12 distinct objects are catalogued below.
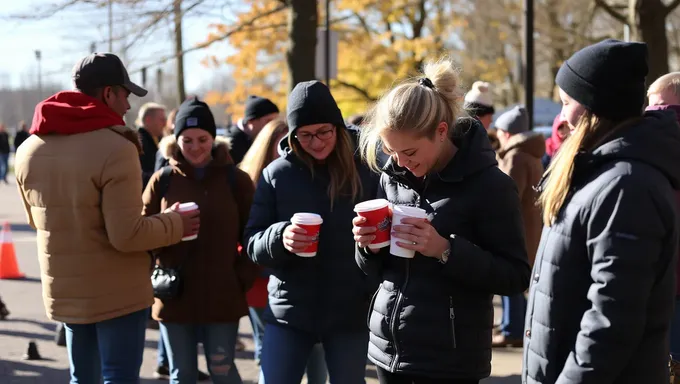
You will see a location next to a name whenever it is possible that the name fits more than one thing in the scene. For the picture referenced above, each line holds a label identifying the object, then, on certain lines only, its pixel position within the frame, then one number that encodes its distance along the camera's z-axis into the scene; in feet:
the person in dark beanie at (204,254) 15.01
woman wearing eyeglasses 13.03
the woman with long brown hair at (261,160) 18.80
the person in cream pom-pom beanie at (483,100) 24.27
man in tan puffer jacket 12.57
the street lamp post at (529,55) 37.63
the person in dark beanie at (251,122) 24.49
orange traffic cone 34.37
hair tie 10.61
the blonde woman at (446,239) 10.15
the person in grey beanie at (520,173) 23.00
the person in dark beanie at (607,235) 7.58
